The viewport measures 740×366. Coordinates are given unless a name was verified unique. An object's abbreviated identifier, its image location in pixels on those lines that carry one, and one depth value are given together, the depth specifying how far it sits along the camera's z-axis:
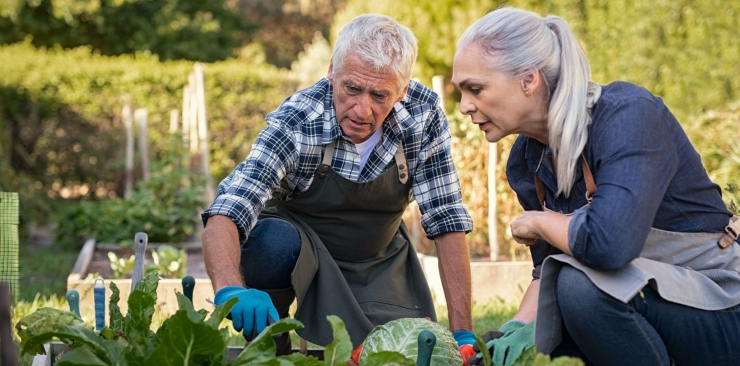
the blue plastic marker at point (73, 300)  2.42
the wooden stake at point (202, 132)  7.27
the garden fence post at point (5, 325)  1.21
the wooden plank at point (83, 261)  4.56
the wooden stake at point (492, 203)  5.36
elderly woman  2.00
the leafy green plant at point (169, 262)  4.88
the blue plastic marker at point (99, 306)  2.50
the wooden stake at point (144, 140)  9.48
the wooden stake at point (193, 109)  9.01
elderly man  2.72
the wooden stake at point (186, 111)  9.63
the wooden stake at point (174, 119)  9.42
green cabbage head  2.29
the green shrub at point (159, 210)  6.51
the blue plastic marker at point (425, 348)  1.90
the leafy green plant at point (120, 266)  4.78
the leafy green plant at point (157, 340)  1.75
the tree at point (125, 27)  17.36
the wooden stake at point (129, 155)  9.91
